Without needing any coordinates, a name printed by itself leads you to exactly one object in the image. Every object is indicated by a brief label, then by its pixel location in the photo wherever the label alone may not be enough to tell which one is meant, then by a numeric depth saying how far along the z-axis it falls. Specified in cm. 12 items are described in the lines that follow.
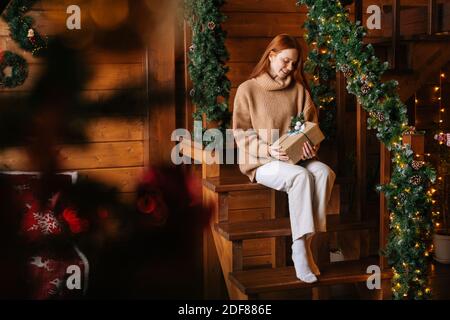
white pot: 417
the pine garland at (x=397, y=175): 258
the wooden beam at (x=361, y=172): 307
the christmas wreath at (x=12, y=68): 119
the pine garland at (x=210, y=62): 314
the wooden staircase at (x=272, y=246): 271
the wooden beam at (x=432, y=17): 328
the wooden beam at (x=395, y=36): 310
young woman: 270
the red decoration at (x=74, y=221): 92
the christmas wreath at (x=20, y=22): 192
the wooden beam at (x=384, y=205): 281
